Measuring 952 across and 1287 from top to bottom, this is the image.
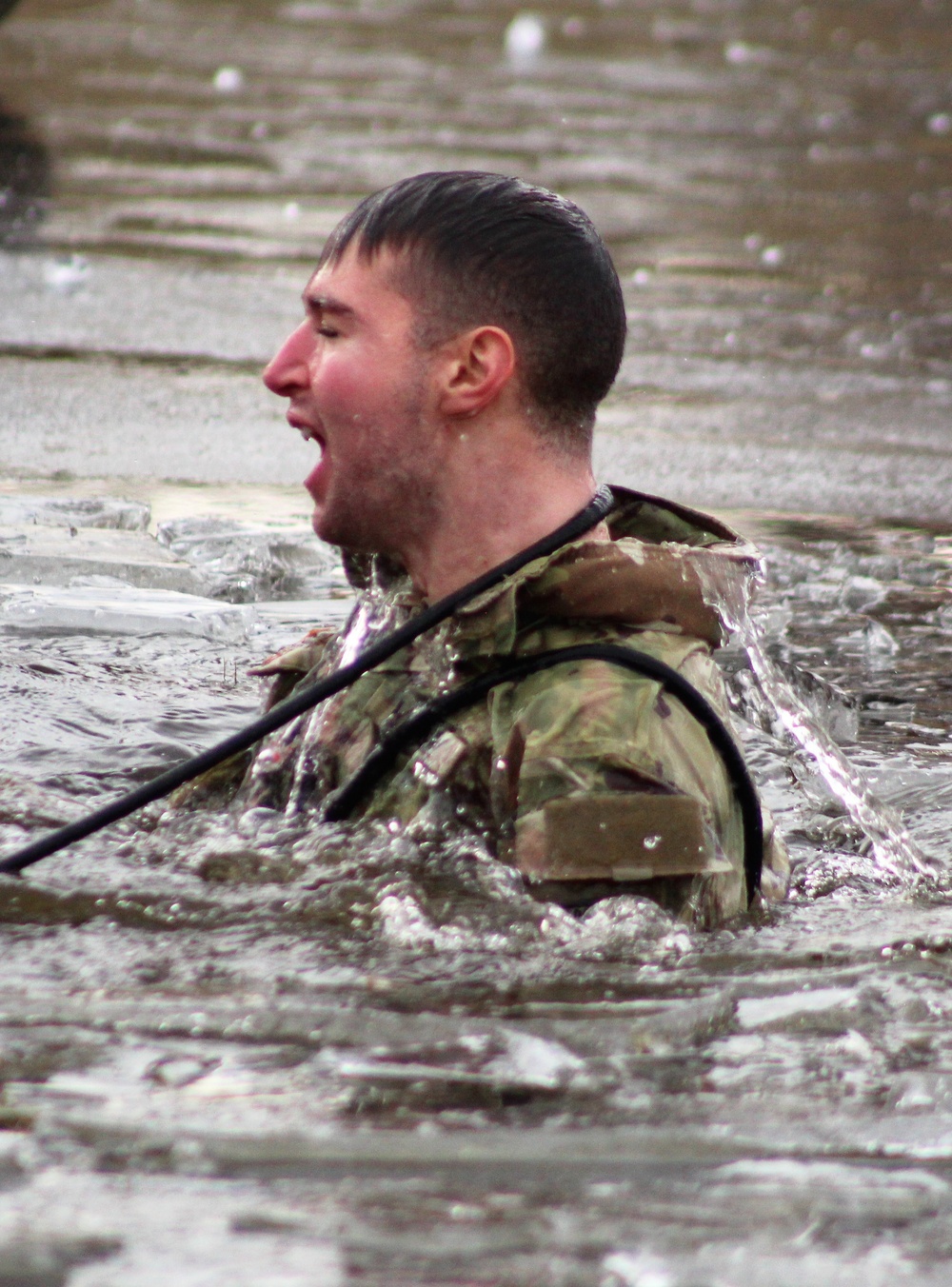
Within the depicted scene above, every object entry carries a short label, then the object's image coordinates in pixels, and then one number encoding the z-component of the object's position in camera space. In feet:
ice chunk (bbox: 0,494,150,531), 39.70
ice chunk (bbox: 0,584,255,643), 33.24
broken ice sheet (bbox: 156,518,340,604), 36.91
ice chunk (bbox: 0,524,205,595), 35.70
